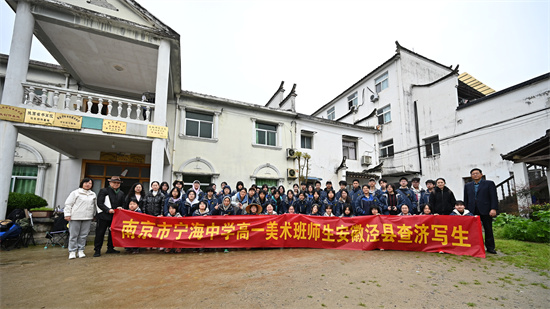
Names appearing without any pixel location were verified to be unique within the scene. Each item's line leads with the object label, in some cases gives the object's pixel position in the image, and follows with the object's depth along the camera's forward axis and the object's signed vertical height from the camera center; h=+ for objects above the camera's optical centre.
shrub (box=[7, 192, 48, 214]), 7.42 -0.27
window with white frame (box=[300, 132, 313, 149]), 13.94 +2.74
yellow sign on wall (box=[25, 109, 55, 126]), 6.46 +1.90
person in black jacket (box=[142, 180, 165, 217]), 5.85 -0.24
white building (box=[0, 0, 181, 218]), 6.52 +3.29
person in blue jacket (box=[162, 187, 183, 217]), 6.07 -0.21
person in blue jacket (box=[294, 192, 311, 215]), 7.20 -0.42
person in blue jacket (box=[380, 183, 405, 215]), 6.50 -0.27
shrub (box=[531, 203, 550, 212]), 7.81 -0.52
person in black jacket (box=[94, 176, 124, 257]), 5.18 -0.32
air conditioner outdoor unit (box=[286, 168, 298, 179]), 12.76 +0.89
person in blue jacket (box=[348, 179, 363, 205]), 6.97 -0.04
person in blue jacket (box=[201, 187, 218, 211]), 6.66 -0.23
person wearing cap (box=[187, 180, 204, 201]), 7.24 +0.00
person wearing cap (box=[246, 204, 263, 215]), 6.52 -0.46
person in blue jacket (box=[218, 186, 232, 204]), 7.39 +0.00
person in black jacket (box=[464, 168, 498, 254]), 5.24 -0.25
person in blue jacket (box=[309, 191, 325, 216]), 6.94 -0.29
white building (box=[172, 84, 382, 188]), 11.04 +2.37
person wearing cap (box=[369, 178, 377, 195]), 7.05 +0.13
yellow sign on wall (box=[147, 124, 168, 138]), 7.47 +1.75
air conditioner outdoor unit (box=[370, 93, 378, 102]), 18.55 +6.78
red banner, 5.24 -0.89
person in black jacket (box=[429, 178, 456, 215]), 5.71 -0.21
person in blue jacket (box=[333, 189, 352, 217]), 6.88 -0.33
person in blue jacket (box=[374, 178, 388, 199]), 6.79 +0.02
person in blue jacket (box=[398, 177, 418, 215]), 6.43 -0.12
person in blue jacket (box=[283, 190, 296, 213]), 7.43 -0.27
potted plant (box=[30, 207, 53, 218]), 6.75 -0.56
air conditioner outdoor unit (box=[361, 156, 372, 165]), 15.19 +1.81
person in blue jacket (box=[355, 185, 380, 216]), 6.54 -0.32
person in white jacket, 4.89 -0.46
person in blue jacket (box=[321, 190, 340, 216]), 6.97 -0.28
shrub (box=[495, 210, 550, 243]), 6.34 -1.01
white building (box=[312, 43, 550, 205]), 11.83 +4.02
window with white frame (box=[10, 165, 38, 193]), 9.09 +0.48
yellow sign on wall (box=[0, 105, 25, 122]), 6.23 +1.93
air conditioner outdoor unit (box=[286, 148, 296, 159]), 12.88 +1.89
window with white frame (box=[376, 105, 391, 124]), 17.89 +5.41
